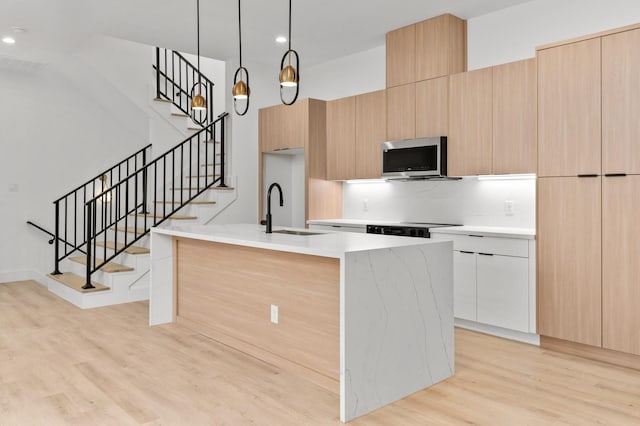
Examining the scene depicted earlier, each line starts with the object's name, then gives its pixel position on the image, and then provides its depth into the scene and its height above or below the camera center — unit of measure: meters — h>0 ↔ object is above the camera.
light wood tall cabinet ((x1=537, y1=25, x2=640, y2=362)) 3.23 +0.15
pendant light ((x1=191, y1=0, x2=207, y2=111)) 4.14 +0.95
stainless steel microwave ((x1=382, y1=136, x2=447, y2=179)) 4.54 +0.54
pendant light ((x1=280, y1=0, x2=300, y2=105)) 3.15 +0.89
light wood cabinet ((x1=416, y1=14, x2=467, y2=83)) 4.62 +1.62
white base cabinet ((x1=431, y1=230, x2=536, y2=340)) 3.74 -0.57
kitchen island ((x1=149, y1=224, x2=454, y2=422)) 2.54 -0.59
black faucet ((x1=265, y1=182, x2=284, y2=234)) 3.58 -0.08
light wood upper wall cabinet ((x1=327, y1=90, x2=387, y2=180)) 5.24 +0.88
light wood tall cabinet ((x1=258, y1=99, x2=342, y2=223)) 5.76 +0.85
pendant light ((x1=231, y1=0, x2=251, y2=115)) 3.53 +0.89
